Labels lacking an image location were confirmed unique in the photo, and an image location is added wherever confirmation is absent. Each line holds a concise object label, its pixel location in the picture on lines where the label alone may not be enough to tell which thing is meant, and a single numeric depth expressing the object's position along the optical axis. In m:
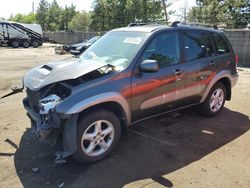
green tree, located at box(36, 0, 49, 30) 50.42
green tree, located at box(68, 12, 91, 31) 37.70
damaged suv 2.57
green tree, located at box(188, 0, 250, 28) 17.29
